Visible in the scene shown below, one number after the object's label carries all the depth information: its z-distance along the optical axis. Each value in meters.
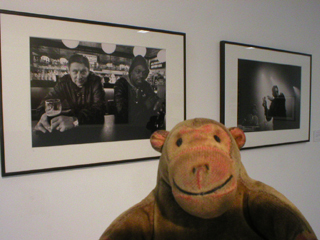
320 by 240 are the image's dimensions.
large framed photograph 1.01
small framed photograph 1.51
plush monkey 0.43
